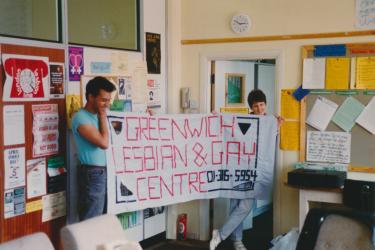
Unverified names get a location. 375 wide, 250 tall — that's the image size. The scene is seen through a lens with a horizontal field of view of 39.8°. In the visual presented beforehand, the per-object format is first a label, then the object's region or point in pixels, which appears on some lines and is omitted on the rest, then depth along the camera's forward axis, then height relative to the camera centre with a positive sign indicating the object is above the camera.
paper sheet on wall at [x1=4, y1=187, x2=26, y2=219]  3.46 -0.75
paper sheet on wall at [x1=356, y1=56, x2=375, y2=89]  4.27 +0.17
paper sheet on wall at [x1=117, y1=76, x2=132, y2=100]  4.33 +0.04
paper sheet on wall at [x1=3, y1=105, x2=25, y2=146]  3.44 -0.22
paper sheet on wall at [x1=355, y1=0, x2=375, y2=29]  4.25 +0.65
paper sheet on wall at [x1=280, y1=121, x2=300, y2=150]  4.58 -0.38
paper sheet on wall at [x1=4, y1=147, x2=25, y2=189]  3.45 -0.51
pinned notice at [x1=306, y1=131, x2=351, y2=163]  4.39 -0.46
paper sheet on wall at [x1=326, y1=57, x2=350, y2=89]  4.36 +0.17
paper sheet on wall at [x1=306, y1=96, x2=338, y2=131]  4.43 -0.17
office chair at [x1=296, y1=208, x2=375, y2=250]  2.38 -0.64
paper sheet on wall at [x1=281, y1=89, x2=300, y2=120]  4.57 -0.11
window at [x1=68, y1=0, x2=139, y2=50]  4.25 +0.61
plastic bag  4.27 -1.24
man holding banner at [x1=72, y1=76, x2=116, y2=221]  3.75 -0.41
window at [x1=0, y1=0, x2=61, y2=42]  3.87 +0.57
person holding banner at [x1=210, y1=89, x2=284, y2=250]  4.59 -1.08
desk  4.09 -0.83
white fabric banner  4.25 -0.56
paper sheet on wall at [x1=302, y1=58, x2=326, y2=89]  4.45 +0.17
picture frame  5.26 +0.03
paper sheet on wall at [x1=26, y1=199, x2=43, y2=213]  3.63 -0.81
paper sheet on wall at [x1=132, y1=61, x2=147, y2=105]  4.49 +0.07
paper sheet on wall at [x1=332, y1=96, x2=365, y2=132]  4.33 -0.17
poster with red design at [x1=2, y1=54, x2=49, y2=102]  3.44 +0.10
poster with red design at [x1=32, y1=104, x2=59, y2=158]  3.66 -0.27
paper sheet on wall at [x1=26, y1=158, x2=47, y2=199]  3.63 -0.61
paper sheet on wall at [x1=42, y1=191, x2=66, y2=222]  3.78 -0.85
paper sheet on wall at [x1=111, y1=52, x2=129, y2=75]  4.31 +0.24
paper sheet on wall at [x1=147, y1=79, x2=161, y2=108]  4.74 -0.01
